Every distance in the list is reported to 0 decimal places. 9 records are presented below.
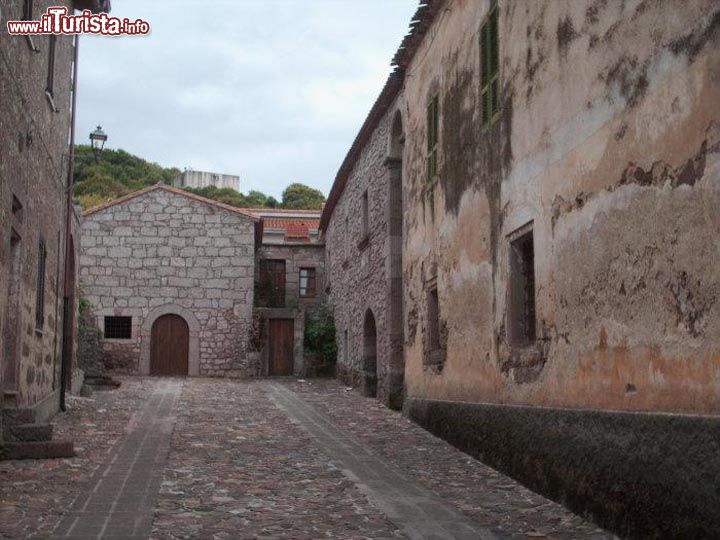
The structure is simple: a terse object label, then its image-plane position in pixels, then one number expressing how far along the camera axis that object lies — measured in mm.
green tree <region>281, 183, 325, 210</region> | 55594
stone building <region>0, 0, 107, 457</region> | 7730
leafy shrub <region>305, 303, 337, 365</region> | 24031
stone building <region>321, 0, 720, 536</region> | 4625
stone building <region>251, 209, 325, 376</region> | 24703
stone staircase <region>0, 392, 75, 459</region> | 7521
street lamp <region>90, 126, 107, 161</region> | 14273
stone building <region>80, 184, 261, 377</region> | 22953
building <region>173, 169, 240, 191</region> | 68562
